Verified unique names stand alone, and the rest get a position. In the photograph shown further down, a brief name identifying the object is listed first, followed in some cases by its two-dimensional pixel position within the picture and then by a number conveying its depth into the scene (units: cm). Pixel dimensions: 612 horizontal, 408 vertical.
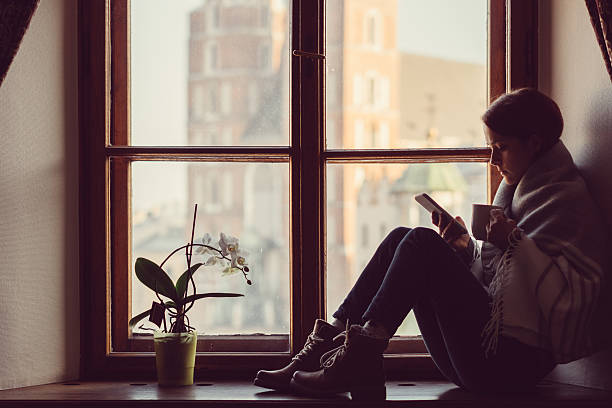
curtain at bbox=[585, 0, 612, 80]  393
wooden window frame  447
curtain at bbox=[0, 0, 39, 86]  402
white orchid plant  427
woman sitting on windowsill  393
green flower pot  424
